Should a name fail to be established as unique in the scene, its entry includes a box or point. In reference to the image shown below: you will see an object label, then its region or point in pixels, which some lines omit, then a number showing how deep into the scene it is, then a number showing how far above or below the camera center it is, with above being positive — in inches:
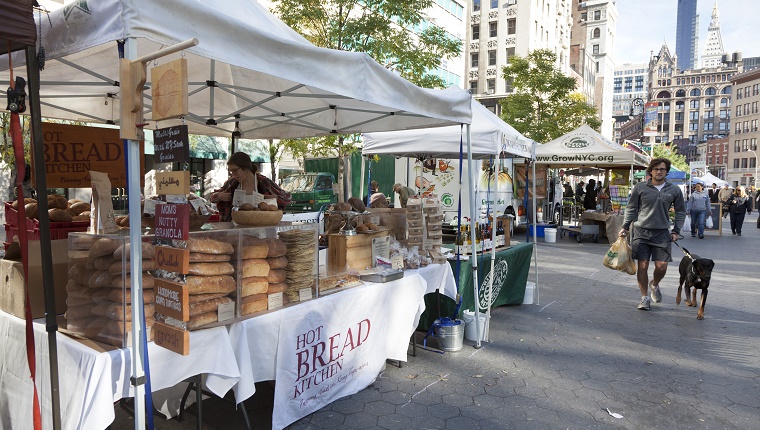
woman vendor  175.2 +2.6
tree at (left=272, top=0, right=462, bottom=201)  470.3 +163.3
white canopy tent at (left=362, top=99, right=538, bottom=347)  191.3 +23.2
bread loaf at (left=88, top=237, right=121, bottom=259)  90.2 -10.4
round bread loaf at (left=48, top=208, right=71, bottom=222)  121.7 -6.1
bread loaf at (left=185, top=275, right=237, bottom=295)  96.5 -19.3
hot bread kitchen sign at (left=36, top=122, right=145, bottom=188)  139.3 +11.1
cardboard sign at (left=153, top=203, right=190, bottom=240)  84.4 -5.5
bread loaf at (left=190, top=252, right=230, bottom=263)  96.3 -13.7
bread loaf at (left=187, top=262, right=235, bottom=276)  96.4 -16.1
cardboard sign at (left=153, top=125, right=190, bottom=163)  80.7 +8.0
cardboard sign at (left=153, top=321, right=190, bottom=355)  86.2 -26.9
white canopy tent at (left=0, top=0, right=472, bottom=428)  82.5 +30.5
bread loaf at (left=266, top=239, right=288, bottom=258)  115.0 -13.7
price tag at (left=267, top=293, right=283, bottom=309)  115.3 -26.5
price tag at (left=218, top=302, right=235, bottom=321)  103.2 -26.0
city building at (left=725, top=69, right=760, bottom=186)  3811.5 +493.1
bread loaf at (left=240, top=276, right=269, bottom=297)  108.7 -21.7
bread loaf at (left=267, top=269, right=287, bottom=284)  115.3 -20.6
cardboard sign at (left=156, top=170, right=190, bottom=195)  81.7 +1.5
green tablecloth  204.1 -44.3
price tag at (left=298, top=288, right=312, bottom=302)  124.4 -26.9
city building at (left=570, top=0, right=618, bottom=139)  3221.0 +1033.9
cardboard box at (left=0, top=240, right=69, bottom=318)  100.0 -18.6
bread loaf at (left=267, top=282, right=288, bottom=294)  116.1 -23.6
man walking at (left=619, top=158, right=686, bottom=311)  240.5 -13.6
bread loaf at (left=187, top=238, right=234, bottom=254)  96.3 -11.3
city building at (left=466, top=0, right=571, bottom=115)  1759.4 +576.0
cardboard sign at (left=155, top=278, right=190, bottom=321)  84.6 -19.5
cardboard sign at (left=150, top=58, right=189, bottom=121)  78.3 +17.0
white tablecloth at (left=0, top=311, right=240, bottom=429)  84.8 -35.1
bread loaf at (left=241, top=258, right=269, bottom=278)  108.6 -17.5
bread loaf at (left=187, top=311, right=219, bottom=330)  97.3 -26.6
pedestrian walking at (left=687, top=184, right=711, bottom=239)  621.7 -24.8
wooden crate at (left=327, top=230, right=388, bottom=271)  150.2 -19.1
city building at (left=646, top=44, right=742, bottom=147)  5017.2 +940.1
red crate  117.8 -6.9
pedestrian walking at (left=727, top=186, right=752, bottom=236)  662.5 -27.3
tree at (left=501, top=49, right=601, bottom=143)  904.3 +174.5
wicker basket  118.9 -6.7
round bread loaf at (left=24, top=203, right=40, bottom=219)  120.0 -5.1
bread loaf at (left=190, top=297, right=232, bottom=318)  97.5 -23.8
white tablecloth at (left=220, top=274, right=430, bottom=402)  106.5 -35.7
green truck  634.2 +1.1
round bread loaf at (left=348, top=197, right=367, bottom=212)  181.6 -5.4
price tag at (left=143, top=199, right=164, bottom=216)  109.1 -3.8
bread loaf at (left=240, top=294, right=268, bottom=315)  109.5 -26.1
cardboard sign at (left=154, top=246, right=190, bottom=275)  84.8 -12.2
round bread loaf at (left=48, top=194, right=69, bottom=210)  129.2 -2.9
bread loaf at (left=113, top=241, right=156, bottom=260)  89.3 -11.5
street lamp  1119.0 +211.9
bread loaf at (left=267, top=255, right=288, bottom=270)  115.4 -17.3
